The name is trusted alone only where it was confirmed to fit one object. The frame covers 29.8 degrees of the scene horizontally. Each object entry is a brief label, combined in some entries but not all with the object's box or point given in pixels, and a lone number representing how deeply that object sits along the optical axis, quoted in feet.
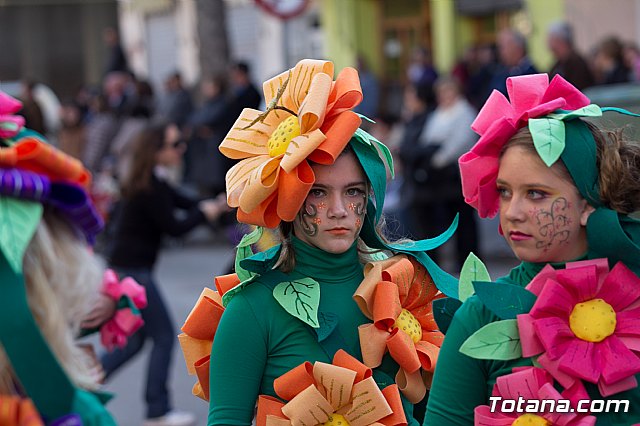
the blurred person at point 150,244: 21.85
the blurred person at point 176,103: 51.96
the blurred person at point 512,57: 32.91
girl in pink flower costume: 8.51
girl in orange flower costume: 10.21
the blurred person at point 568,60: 31.73
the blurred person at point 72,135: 50.16
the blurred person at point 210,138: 43.55
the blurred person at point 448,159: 32.91
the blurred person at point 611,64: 35.04
